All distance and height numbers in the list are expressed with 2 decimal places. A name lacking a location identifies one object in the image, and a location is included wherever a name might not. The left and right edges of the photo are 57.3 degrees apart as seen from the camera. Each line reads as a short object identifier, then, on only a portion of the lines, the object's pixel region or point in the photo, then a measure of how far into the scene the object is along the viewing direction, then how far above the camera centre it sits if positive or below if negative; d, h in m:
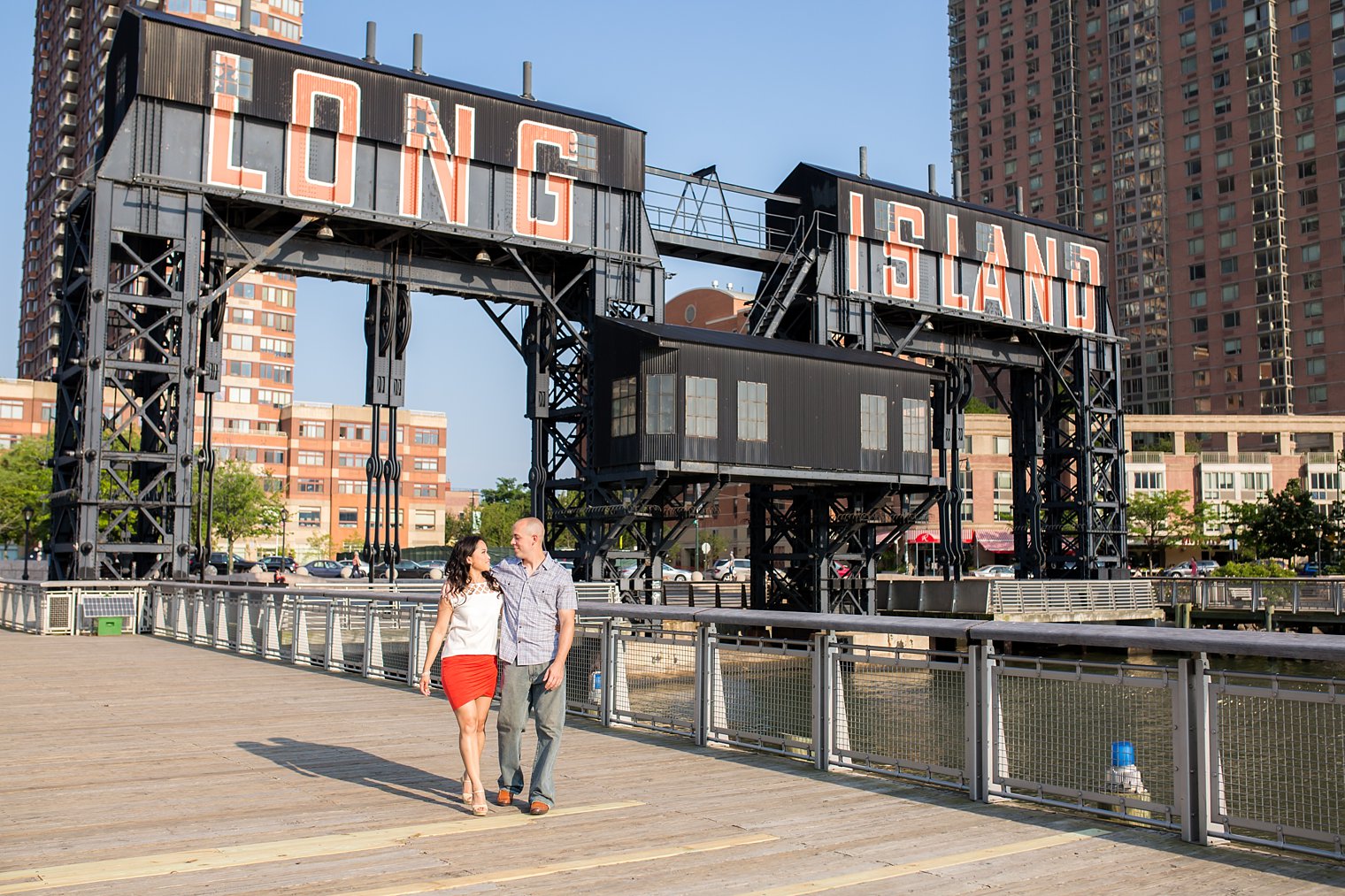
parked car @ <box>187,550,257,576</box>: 78.96 -1.57
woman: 8.87 -0.66
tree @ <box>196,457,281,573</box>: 87.88 +2.76
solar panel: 28.73 -1.56
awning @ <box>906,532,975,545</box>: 75.56 +0.43
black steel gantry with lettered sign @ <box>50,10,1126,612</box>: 31.78 +7.79
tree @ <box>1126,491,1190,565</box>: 93.94 +2.35
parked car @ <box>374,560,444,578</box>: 71.75 -1.78
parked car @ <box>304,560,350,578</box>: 83.81 -1.92
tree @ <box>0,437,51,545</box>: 80.81 +3.51
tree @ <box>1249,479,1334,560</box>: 79.50 +1.46
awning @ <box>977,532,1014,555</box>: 99.31 +0.32
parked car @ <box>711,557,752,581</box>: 81.00 -1.83
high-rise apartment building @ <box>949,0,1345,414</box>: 119.81 +40.30
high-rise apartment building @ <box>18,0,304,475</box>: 123.12 +30.26
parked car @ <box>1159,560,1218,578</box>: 82.90 -1.60
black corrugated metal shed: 35.75 +4.24
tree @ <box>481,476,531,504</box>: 139.38 +5.74
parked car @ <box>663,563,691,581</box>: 78.31 -2.05
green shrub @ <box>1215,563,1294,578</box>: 69.88 -1.38
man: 8.89 -0.76
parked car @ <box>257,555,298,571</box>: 80.28 -1.56
